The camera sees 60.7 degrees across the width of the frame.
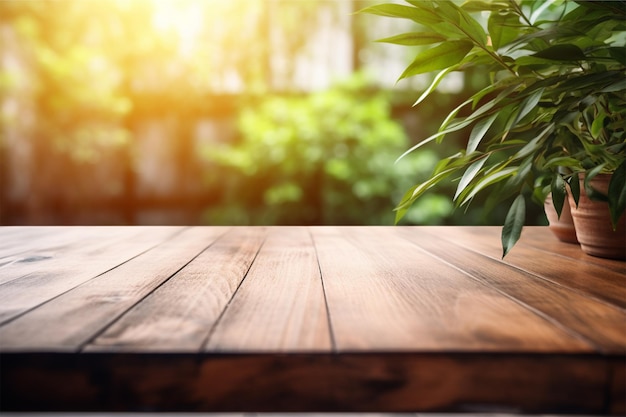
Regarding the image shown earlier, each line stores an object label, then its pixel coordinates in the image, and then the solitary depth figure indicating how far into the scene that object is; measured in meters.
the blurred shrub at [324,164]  3.52
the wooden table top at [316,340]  0.40
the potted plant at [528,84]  0.64
